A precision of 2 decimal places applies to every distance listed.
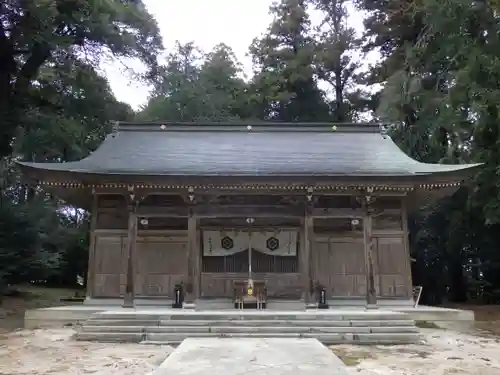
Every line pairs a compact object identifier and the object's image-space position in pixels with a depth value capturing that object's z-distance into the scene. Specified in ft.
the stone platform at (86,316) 40.67
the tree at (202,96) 104.39
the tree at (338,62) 104.01
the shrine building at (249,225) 44.91
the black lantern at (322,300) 44.96
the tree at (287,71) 102.83
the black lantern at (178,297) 44.98
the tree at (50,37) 57.31
